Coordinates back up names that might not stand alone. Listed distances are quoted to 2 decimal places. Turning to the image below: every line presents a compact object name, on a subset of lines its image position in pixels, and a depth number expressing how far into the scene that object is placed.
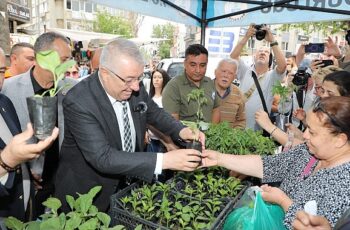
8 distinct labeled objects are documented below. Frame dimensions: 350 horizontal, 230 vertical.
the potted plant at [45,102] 1.11
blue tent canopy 3.38
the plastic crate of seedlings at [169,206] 1.51
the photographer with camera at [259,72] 3.79
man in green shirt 3.13
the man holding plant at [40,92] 2.48
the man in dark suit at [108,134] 1.72
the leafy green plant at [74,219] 1.11
